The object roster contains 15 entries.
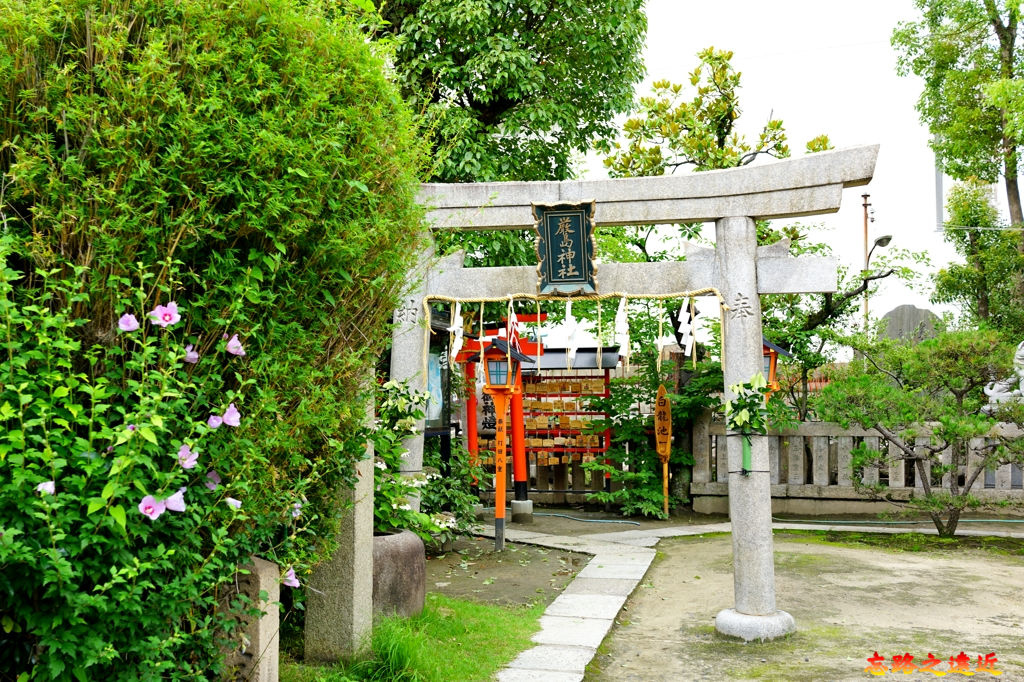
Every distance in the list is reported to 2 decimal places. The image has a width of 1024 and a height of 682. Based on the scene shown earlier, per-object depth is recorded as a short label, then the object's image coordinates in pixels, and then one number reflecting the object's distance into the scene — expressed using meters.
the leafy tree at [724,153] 12.74
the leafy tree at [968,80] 16.86
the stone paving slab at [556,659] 5.21
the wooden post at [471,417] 12.55
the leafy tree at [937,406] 10.19
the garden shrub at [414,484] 5.46
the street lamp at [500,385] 10.07
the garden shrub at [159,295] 2.44
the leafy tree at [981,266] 17.16
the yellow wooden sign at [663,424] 12.76
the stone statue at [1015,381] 10.64
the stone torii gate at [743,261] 6.15
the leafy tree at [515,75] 10.86
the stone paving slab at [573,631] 5.86
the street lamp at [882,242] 12.98
